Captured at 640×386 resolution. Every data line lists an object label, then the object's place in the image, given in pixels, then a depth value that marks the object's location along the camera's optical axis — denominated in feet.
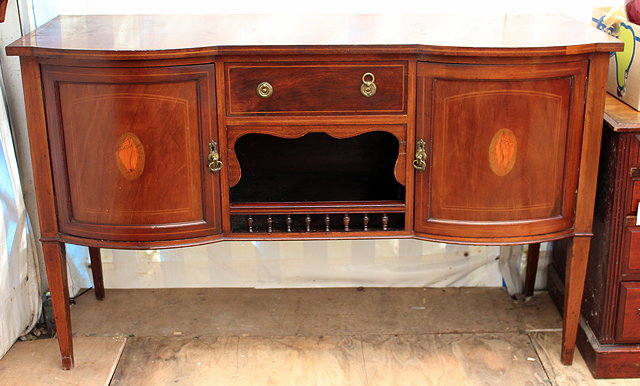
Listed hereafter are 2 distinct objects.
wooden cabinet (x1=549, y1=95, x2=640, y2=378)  6.80
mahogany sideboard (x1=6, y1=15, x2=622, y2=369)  6.32
